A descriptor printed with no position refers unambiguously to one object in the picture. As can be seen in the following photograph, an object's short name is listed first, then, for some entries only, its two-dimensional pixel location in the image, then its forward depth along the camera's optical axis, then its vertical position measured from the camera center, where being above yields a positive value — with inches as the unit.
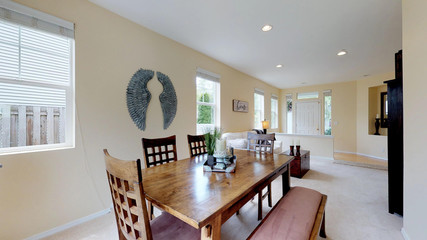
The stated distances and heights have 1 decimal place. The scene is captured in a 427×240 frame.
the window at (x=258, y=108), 229.9 +17.6
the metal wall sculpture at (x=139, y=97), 96.0 +14.3
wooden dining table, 32.4 -17.4
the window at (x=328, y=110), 256.1 +15.4
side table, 131.6 -37.6
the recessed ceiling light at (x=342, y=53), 136.2 +56.6
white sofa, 142.6 -19.4
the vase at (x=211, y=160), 58.1 -14.1
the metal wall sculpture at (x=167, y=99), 111.8 +14.4
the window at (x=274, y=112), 278.2 +13.9
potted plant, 61.1 -7.4
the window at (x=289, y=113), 292.2 +12.2
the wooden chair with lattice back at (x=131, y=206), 30.1 -17.4
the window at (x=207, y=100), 145.1 +18.8
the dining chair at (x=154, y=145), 68.4 -11.0
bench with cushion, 42.2 -28.8
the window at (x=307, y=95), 269.3 +41.2
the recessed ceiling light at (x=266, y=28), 100.9 +57.5
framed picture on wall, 183.1 +16.6
